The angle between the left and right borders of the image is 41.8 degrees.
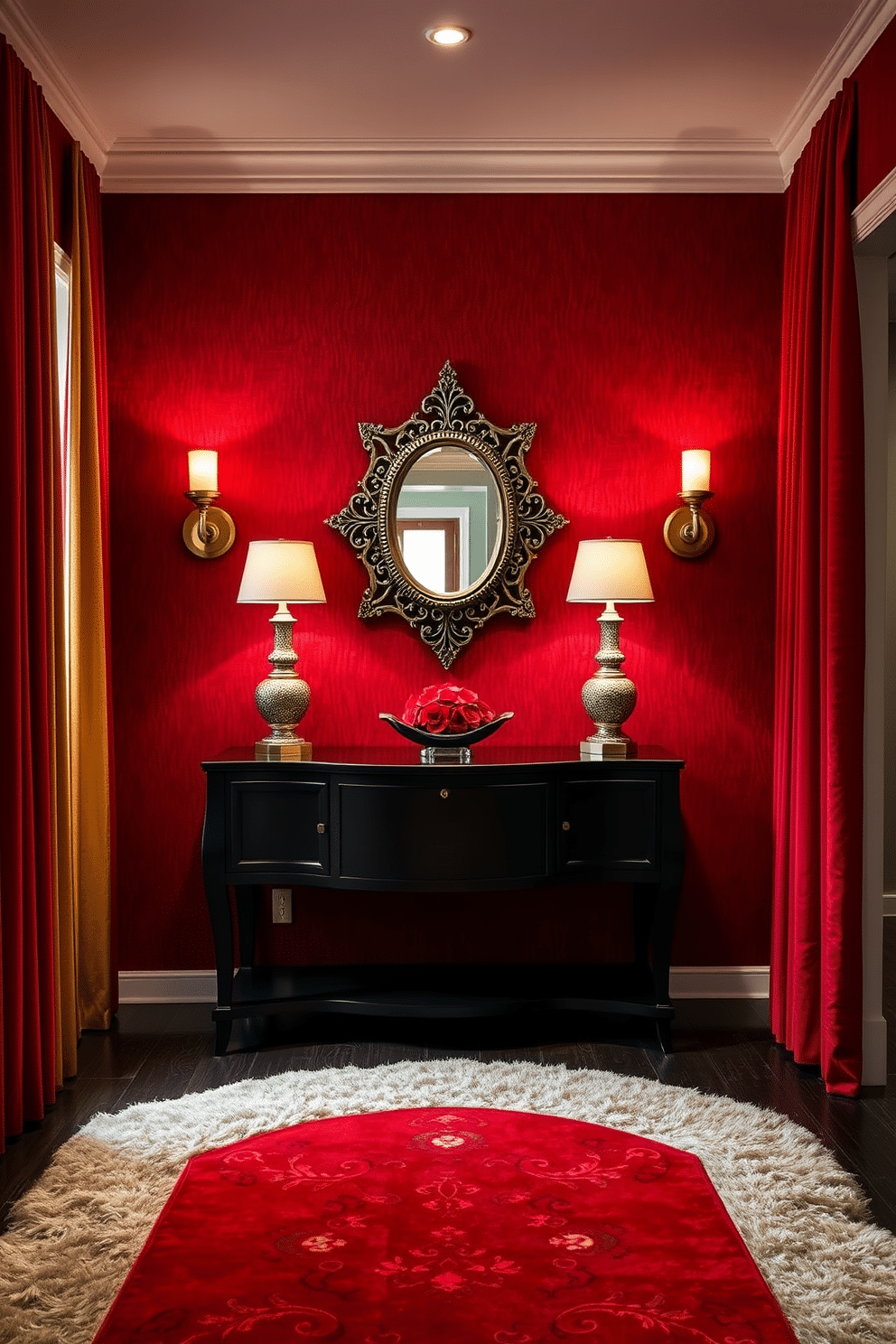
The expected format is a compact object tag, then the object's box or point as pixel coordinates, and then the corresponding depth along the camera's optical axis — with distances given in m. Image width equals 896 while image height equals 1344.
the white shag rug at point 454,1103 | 2.17
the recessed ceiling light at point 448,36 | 3.05
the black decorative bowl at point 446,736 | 3.52
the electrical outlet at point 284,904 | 3.97
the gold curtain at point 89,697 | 3.62
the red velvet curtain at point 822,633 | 3.17
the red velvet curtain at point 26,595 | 2.86
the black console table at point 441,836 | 3.44
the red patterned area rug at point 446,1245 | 2.11
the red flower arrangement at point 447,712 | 3.56
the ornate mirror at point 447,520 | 3.92
